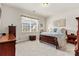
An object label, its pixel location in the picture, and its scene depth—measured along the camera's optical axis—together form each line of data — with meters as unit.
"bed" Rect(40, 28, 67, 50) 2.38
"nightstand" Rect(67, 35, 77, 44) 2.56
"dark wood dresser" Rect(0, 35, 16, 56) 0.91
